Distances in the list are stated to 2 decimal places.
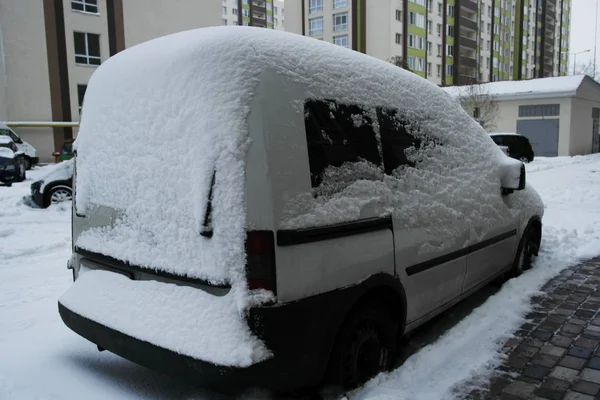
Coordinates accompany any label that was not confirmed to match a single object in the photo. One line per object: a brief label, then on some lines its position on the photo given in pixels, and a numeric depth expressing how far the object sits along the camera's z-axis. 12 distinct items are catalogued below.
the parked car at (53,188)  9.70
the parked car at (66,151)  22.70
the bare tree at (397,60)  44.28
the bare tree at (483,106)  31.22
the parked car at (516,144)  23.20
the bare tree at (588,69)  61.92
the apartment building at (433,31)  55.00
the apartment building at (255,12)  77.40
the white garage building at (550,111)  29.38
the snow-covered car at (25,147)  22.62
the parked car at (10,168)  13.38
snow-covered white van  2.28
